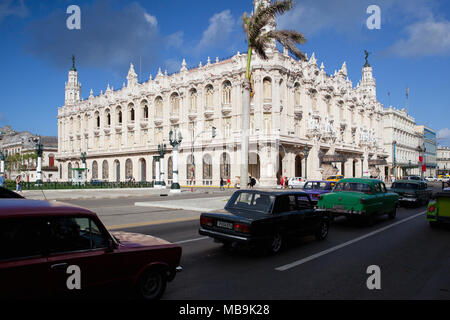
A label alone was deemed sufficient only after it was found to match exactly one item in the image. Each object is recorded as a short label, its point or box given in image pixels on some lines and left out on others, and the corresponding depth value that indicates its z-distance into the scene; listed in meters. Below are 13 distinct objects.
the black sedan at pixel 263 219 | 7.09
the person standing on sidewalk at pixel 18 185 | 26.30
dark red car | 3.46
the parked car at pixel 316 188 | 15.46
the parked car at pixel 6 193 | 8.81
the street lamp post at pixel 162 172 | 36.69
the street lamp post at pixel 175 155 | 31.63
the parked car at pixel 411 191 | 17.86
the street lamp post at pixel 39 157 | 35.97
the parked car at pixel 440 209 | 10.77
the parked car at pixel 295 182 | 39.22
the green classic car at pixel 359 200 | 11.12
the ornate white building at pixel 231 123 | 43.34
